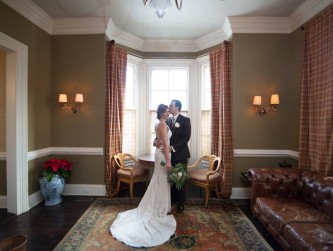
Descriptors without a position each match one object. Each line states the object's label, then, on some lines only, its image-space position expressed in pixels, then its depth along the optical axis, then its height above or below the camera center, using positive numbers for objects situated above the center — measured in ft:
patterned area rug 7.66 -4.79
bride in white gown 8.38 -4.16
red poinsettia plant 11.27 -2.84
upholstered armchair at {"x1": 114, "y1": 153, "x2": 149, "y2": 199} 12.00 -3.23
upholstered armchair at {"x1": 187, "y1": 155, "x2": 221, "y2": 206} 11.13 -3.20
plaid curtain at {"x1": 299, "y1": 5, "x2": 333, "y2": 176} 8.79 +1.11
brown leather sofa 6.03 -3.33
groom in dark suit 10.41 -1.16
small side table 12.00 -2.52
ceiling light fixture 6.95 +3.96
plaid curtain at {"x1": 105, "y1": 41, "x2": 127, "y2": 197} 12.48 +0.66
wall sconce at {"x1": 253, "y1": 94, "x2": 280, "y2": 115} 11.40 +0.91
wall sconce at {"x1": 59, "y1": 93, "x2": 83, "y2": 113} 11.73 +0.97
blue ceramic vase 11.01 -3.87
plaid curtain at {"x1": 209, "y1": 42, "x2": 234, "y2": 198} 12.12 +0.12
